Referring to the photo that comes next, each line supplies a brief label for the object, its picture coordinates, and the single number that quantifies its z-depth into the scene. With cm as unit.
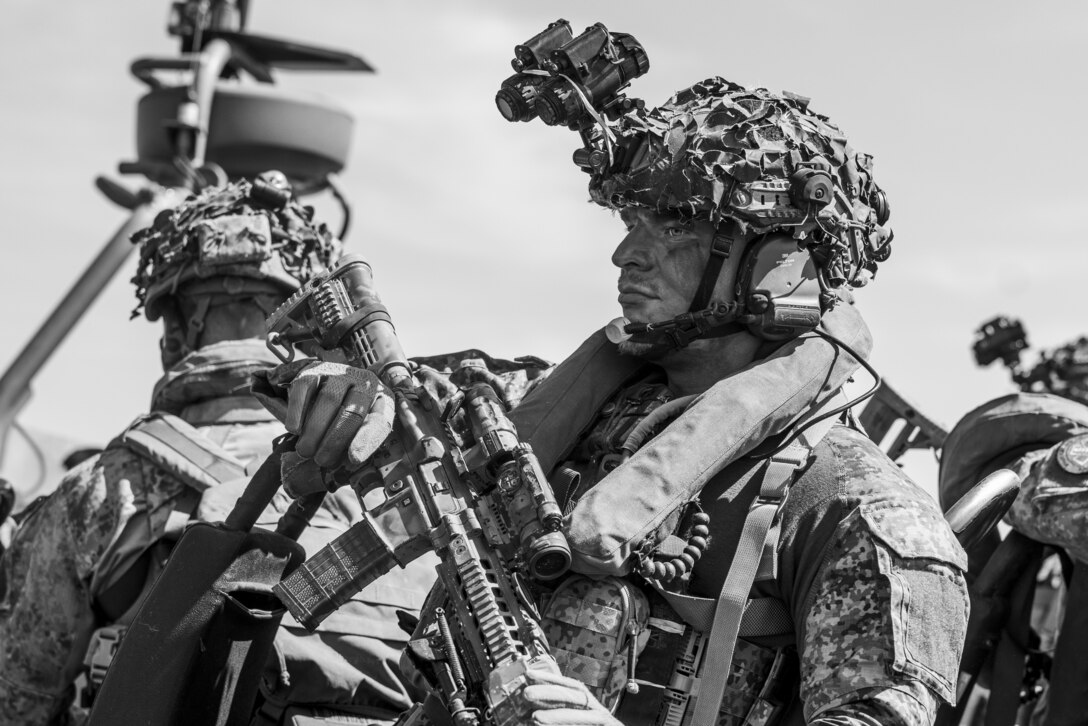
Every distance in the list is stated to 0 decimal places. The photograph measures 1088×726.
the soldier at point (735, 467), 626
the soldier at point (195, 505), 935
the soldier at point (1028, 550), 1019
